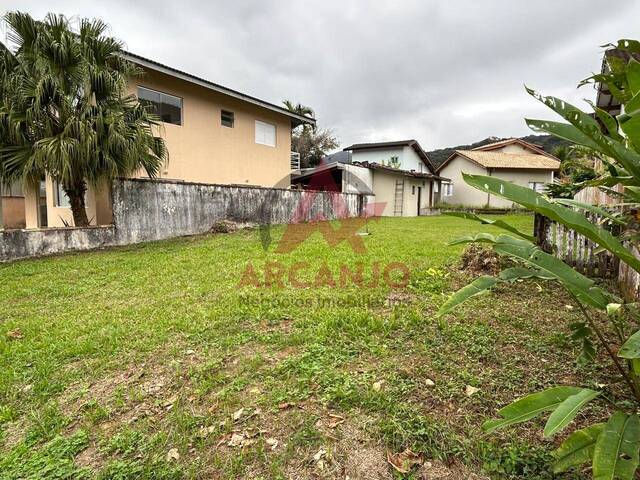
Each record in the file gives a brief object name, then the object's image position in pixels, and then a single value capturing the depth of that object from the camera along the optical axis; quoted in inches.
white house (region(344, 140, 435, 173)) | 1060.5
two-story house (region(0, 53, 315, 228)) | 433.1
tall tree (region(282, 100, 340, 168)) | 1243.5
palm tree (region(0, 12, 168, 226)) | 292.4
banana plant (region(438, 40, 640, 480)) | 45.3
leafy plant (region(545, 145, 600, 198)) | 248.2
